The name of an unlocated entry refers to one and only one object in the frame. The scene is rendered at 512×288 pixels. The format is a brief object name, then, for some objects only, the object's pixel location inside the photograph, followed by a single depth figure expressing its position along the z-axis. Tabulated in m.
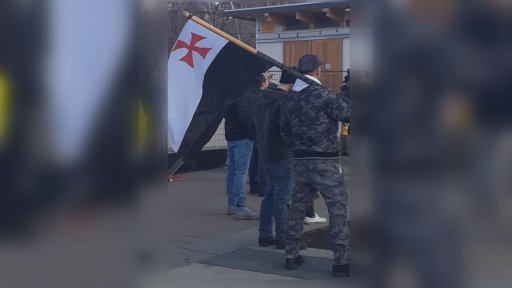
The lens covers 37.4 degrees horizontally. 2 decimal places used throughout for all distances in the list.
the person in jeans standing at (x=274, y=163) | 6.60
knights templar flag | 5.24
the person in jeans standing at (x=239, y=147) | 8.00
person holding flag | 5.71
